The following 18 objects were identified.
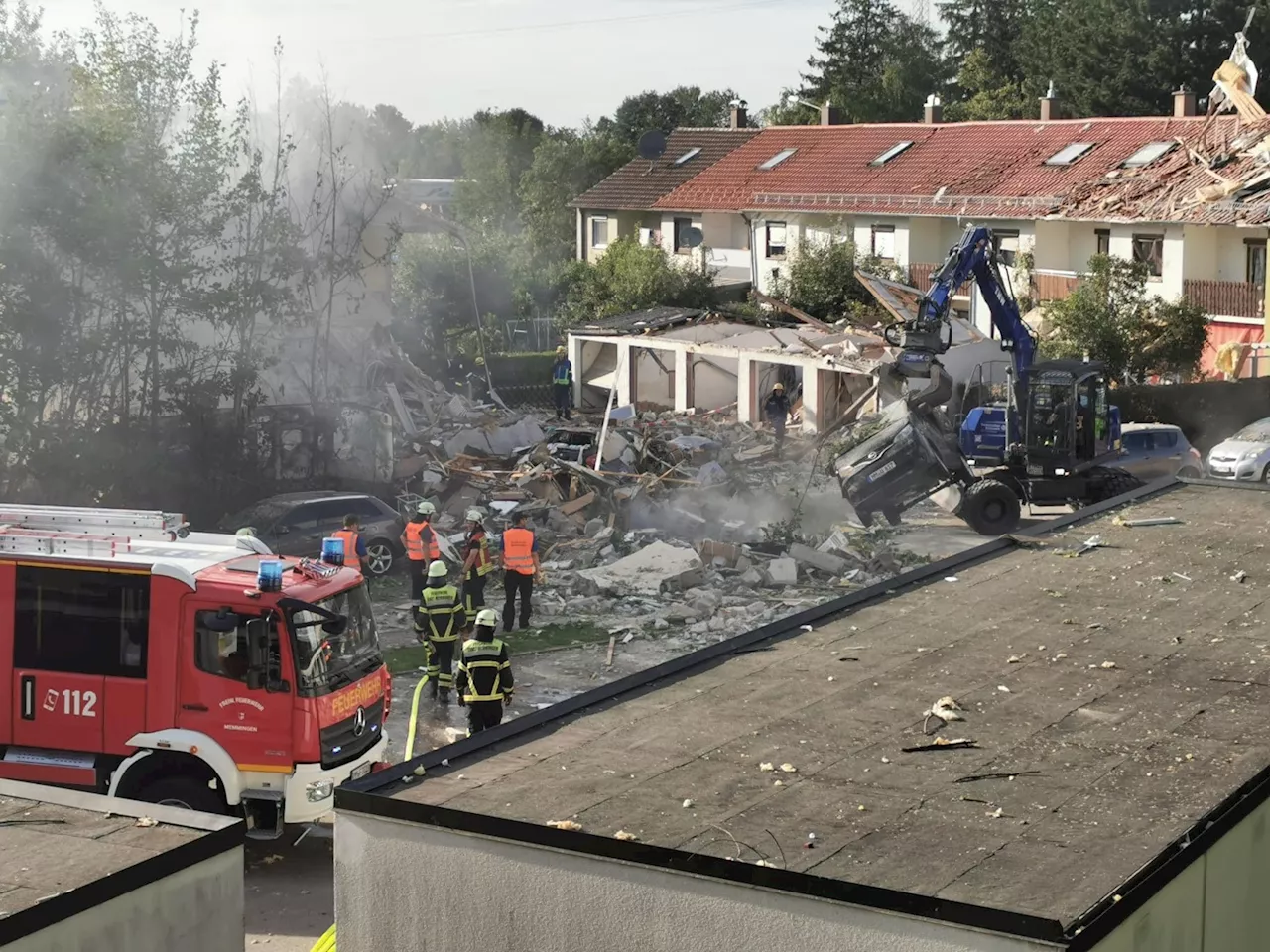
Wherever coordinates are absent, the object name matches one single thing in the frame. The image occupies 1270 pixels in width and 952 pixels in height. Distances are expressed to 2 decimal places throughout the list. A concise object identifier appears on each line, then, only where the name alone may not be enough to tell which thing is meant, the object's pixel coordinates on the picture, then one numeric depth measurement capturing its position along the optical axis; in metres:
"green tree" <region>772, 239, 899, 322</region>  40.09
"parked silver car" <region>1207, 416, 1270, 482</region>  28.00
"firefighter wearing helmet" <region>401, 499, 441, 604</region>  18.92
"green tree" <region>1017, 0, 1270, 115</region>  57.72
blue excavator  23.09
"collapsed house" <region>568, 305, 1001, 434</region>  32.06
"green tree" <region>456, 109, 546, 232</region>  67.75
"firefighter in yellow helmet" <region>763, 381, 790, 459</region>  31.81
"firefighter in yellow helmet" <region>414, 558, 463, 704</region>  15.41
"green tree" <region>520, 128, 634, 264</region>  61.61
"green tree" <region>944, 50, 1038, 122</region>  62.67
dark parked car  20.86
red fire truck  11.68
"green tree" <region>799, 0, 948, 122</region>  73.44
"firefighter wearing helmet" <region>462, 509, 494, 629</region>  17.77
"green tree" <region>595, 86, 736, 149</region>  85.19
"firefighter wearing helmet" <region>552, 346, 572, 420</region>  35.93
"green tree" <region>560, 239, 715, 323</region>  43.31
